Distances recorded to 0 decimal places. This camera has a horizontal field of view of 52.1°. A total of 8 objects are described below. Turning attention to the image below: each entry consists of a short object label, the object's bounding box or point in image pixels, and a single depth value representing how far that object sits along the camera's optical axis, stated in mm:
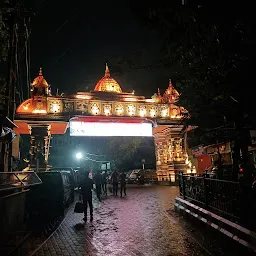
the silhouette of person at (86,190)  9961
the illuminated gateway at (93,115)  20656
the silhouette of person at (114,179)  18609
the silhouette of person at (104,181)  19934
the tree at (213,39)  4078
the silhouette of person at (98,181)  17128
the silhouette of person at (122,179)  18125
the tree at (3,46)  10748
